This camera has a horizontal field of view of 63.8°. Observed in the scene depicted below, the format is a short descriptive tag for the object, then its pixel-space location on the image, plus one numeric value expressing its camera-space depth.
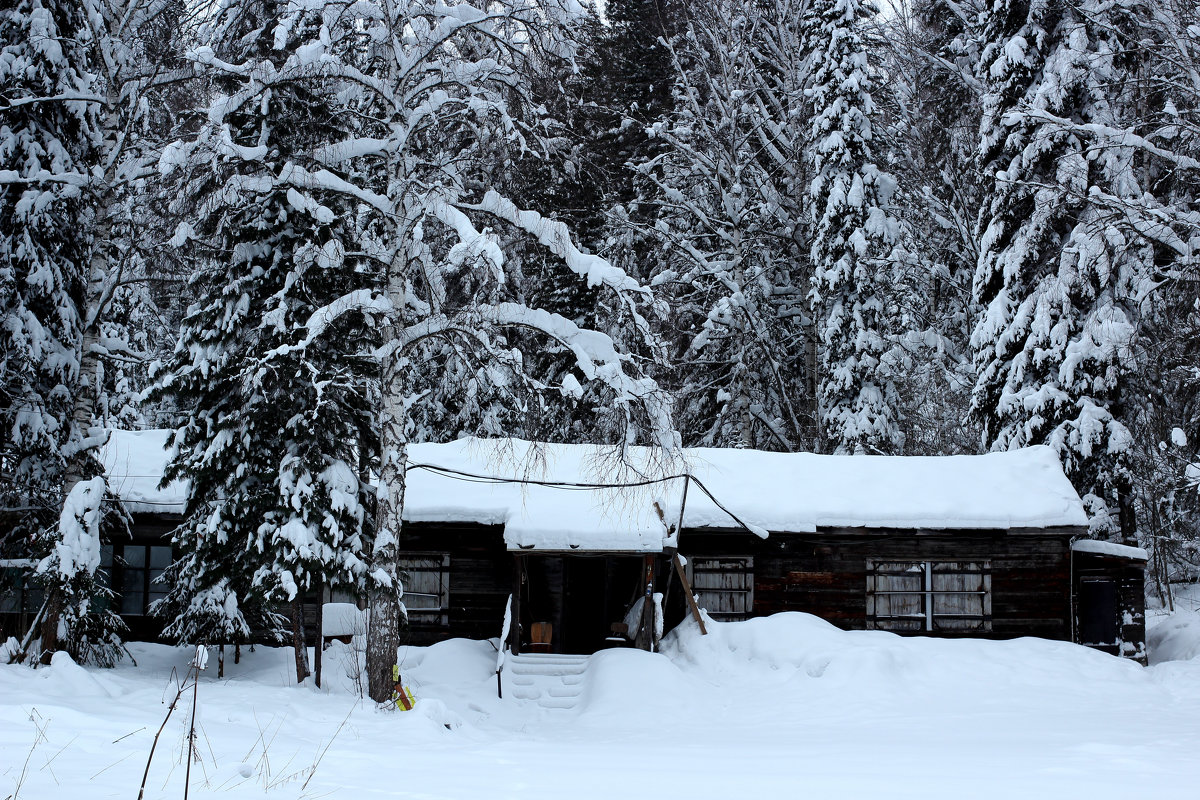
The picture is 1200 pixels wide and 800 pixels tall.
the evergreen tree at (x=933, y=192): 27.78
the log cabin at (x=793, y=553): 19.50
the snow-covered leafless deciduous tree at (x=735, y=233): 27.70
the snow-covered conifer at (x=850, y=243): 25.91
